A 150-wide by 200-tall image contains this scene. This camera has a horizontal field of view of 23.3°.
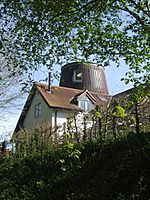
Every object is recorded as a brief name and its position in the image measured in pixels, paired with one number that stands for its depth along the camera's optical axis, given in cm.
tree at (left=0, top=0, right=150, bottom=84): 861
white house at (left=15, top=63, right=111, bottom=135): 3441
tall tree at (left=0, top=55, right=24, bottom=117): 1794
